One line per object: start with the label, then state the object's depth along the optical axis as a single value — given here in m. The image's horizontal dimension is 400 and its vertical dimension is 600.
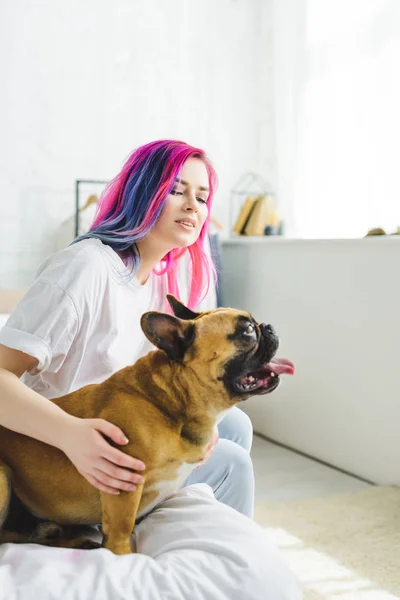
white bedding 1.02
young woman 1.08
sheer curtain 2.98
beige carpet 1.81
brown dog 1.07
